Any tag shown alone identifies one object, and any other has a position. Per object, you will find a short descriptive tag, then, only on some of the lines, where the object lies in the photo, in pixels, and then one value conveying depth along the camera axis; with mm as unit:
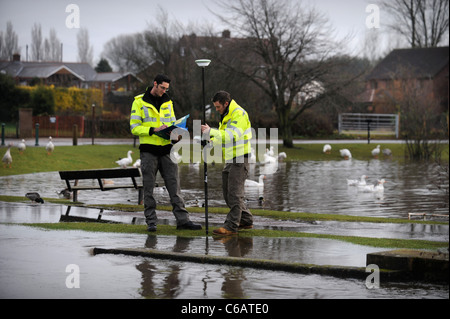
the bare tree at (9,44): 92700
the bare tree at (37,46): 111619
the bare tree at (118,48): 119119
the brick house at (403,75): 67938
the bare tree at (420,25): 71312
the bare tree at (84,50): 124938
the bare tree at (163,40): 50975
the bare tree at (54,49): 119812
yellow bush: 64938
